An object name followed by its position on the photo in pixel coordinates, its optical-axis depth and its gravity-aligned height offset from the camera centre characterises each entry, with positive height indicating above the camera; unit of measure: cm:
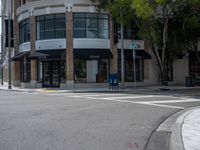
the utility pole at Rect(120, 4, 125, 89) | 2220 +124
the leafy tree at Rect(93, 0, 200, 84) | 2099 +488
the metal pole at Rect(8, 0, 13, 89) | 2677 +493
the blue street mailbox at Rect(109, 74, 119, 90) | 2157 -32
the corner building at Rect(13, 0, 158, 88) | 2407 +301
